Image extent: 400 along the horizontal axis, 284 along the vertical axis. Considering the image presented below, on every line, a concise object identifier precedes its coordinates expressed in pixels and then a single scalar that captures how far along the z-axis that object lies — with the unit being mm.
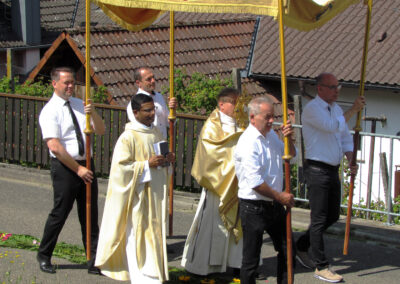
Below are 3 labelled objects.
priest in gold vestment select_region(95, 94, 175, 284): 6188
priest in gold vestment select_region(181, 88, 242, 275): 6707
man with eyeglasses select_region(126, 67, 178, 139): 7680
